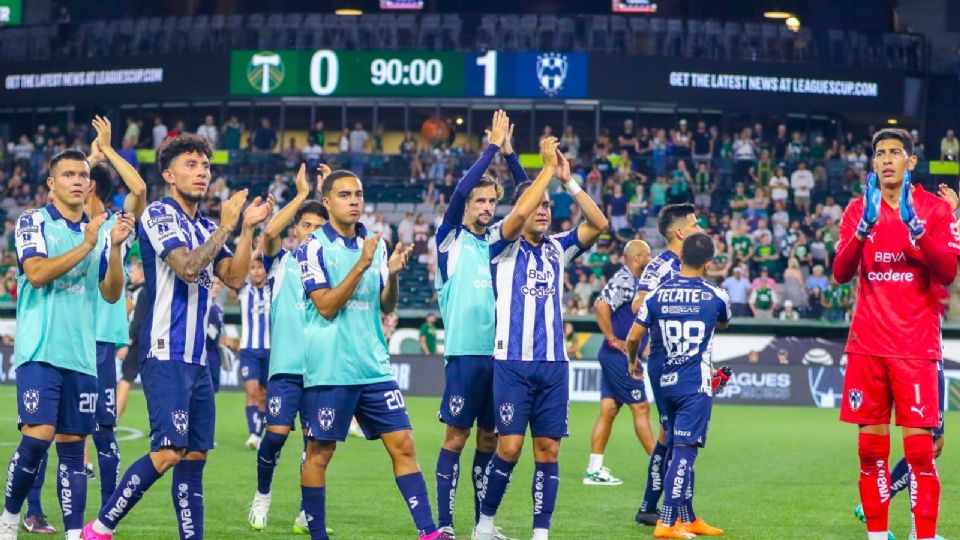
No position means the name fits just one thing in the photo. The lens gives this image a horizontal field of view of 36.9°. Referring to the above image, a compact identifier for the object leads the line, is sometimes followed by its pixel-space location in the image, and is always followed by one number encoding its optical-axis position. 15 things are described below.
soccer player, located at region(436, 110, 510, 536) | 10.26
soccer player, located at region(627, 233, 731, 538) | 10.61
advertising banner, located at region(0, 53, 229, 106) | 43.31
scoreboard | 41.06
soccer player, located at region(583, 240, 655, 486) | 13.38
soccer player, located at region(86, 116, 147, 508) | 9.38
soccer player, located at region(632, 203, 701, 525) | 11.36
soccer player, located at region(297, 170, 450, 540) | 8.98
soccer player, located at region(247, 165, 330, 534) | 10.96
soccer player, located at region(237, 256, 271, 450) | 15.55
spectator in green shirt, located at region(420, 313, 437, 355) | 27.75
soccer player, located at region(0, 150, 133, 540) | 8.96
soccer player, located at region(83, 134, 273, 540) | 8.55
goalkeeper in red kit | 8.95
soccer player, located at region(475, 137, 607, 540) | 9.52
